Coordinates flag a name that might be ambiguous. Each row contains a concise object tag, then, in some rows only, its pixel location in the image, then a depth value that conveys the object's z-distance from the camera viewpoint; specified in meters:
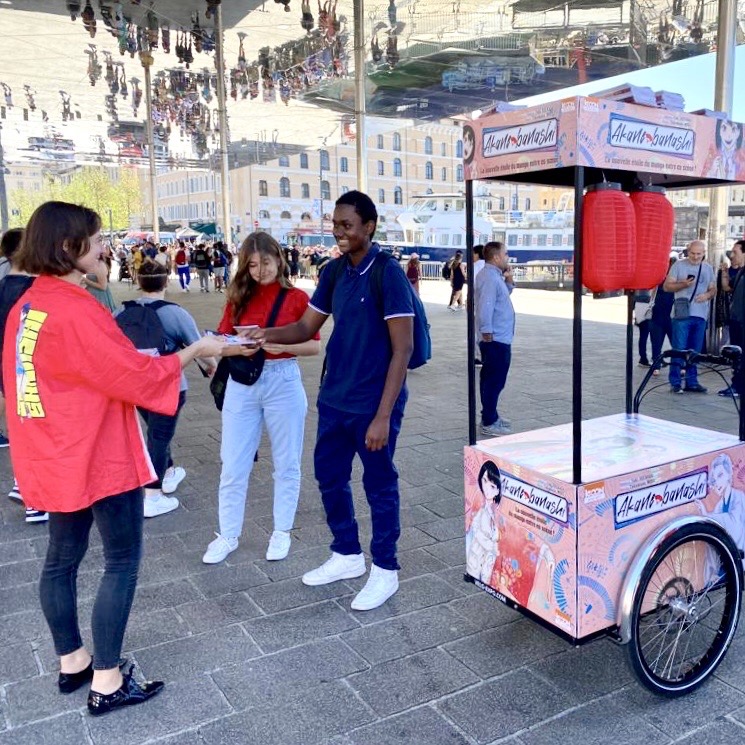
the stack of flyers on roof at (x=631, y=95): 2.36
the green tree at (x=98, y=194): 60.77
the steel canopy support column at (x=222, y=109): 15.03
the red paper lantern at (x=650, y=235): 2.57
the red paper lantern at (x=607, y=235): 2.41
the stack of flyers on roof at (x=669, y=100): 2.50
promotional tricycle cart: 2.35
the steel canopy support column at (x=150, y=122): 16.02
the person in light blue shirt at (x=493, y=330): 6.18
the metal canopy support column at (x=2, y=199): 24.98
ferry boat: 41.53
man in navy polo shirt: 2.85
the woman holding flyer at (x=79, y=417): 2.13
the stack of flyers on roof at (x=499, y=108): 2.48
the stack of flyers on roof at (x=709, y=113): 2.60
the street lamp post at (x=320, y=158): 58.24
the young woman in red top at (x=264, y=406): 3.44
